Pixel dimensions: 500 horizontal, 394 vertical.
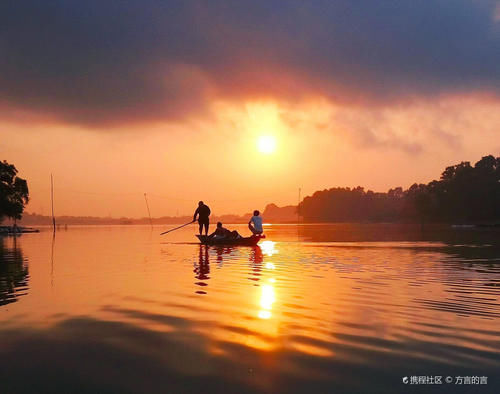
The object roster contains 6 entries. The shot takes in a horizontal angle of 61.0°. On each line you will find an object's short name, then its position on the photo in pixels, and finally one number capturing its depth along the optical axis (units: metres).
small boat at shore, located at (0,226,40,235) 75.04
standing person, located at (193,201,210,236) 34.81
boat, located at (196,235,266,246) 30.08
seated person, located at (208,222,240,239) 31.37
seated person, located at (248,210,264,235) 31.20
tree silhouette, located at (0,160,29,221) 70.11
